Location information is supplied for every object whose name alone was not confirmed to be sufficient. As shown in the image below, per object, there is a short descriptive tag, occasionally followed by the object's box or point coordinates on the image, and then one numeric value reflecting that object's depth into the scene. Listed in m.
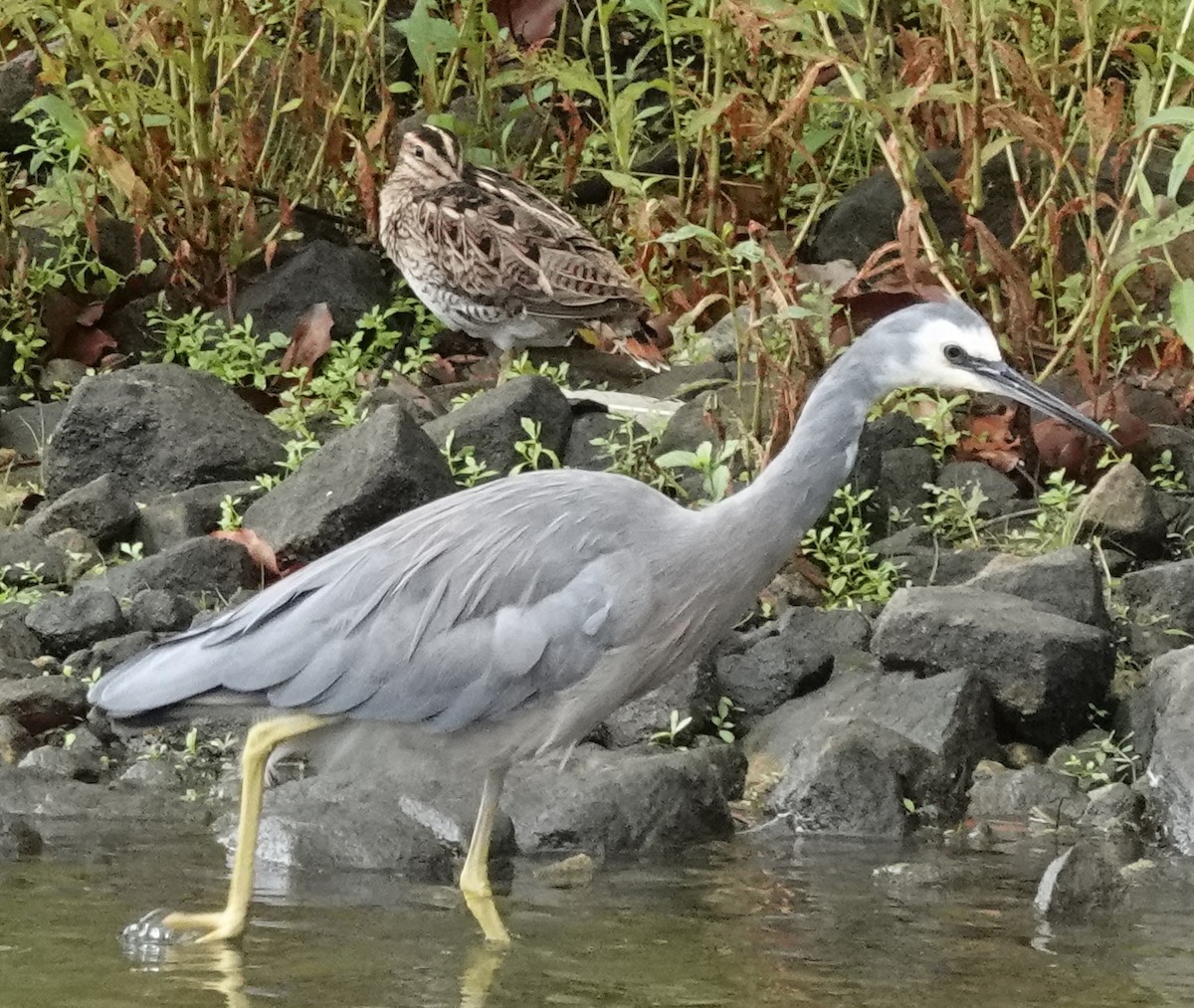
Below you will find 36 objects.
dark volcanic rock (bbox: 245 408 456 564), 13.40
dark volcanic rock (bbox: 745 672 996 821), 11.11
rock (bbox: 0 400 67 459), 16.66
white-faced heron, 9.57
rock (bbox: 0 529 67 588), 14.12
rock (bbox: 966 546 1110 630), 12.55
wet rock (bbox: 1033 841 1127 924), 9.41
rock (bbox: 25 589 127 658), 13.12
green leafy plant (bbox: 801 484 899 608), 13.50
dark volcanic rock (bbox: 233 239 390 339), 17.84
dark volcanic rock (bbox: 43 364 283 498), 15.19
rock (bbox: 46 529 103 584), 14.26
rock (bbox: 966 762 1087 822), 11.37
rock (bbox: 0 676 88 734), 12.41
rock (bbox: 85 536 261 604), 13.58
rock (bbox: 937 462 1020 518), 14.23
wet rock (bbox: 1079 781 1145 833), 11.16
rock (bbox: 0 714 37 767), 12.13
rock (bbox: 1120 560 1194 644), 12.80
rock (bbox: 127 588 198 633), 13.22
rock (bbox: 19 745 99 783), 11.82
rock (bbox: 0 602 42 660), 13.08
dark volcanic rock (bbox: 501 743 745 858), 10.65
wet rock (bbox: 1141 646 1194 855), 10.88
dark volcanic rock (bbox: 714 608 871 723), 12.45
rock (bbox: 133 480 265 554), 14.57
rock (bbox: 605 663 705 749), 12.16
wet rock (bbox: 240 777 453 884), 10.24
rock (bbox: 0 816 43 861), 10.32
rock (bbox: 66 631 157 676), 12.80
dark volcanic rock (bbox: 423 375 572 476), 14.55
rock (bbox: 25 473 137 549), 14.48
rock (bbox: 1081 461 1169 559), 13.62
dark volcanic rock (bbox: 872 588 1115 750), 11.87
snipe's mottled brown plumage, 16.45
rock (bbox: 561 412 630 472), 14.79
